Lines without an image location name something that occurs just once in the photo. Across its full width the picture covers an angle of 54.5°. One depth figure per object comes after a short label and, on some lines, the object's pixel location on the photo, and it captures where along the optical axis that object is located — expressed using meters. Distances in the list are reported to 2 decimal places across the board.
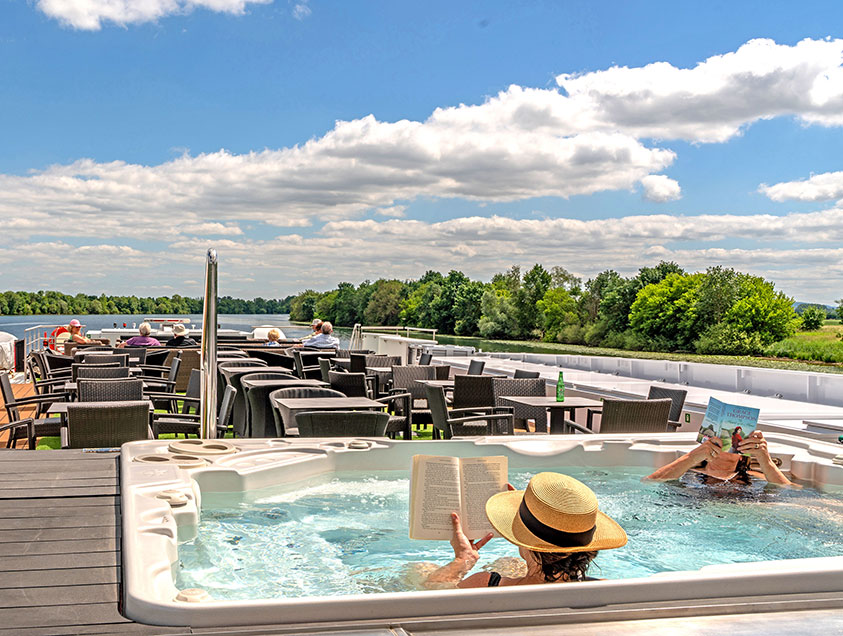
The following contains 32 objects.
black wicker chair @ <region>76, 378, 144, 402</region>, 5.89
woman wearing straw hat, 2.40
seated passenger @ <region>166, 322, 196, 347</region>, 12.43
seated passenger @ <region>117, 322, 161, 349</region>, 12.00
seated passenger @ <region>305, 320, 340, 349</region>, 12.23
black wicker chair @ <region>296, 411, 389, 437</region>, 5.34
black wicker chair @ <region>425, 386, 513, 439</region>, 6.18
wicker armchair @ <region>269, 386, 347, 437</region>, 5.89
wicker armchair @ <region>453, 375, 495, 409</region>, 7.20
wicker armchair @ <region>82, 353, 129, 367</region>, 9.05
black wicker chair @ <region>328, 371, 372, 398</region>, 7.13
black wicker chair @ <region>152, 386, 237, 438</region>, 6.27
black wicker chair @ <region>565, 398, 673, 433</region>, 5.91
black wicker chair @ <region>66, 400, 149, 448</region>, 4.85
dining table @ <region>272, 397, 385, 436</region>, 5.55
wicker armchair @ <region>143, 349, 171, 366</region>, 10.88
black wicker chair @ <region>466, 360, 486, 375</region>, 9.43
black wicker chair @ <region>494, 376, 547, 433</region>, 7.14
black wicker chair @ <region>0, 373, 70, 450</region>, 5.61
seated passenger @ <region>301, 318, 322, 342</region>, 13.81
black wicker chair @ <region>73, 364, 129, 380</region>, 7.00
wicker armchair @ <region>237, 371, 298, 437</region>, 6.49
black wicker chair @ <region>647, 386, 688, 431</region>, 6.44
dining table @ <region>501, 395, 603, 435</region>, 6.41
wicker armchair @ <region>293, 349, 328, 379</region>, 10.14
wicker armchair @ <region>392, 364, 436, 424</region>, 8.52
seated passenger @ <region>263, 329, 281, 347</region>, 13.18
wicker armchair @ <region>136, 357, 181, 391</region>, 7.75
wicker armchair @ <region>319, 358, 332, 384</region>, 8.78
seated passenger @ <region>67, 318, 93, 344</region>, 13.02
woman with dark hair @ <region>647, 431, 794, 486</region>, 4.65
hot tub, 2.25
